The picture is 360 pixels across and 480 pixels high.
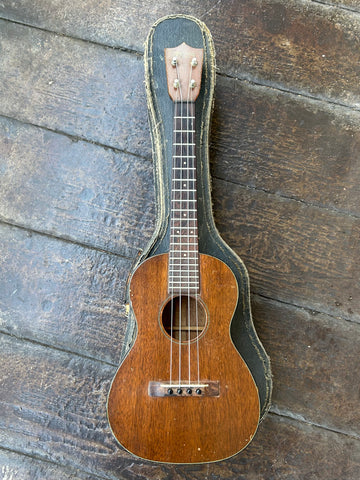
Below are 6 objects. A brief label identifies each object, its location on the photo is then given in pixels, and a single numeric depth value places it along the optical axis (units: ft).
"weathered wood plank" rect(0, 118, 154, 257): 3.91
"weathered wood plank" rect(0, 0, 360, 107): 3.99
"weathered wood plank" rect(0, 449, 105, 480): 3.77
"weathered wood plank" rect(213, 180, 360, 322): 3.85
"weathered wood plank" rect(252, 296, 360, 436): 3.80
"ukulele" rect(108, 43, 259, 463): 3.11
